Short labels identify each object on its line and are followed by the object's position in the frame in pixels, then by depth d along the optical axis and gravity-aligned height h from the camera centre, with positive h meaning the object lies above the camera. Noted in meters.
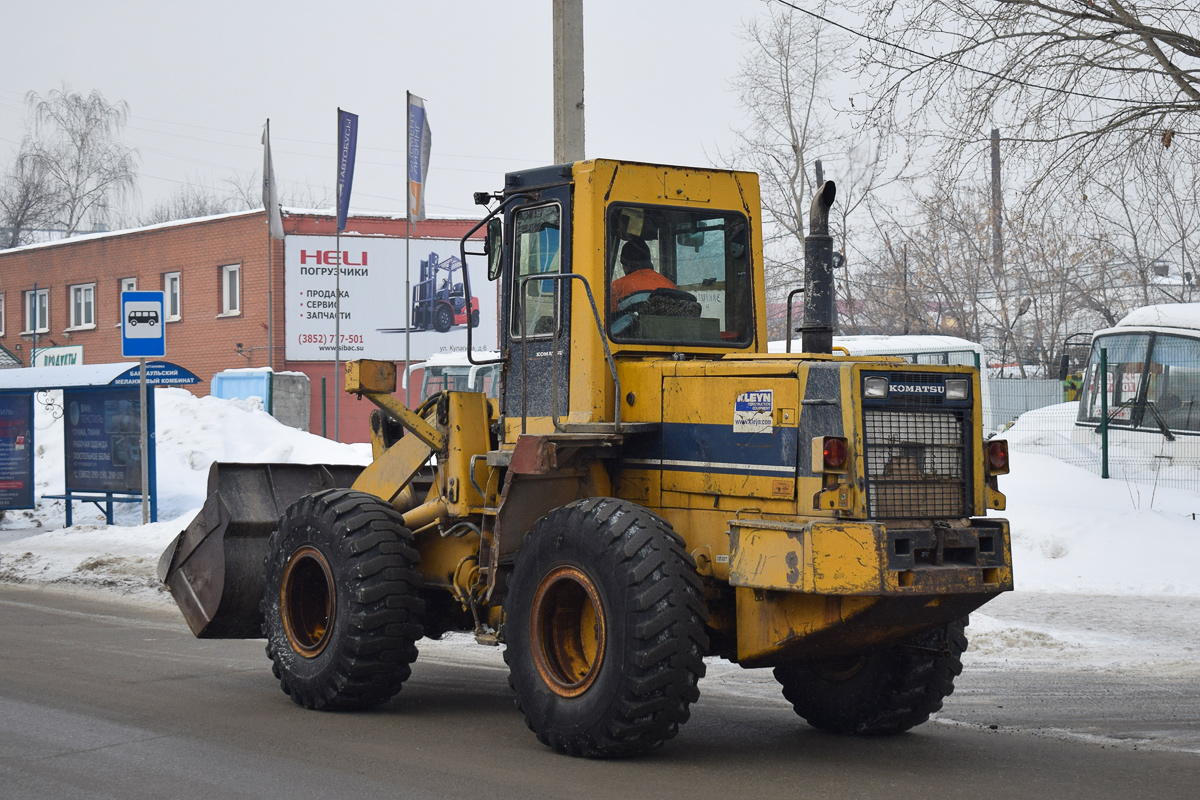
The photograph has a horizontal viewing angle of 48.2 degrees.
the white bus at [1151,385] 20.36 +0.27
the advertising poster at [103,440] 18.36 -0.44
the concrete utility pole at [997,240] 30.41 +4.48
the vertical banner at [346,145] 29.77 +5.85
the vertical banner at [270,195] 32.66 +5.38
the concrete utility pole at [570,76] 13.81 +3.42
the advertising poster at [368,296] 38.59 +3.25
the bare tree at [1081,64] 13.65 +3.54
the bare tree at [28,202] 65.31 +10.15
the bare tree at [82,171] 64.81 +11.58
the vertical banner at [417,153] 24.84 +4.77
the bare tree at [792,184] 34.59 +5.79
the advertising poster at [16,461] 19.09 -0.74
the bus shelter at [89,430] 17.94 -0.30
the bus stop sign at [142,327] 16.78 +1.03
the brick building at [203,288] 38.59 +3.76
